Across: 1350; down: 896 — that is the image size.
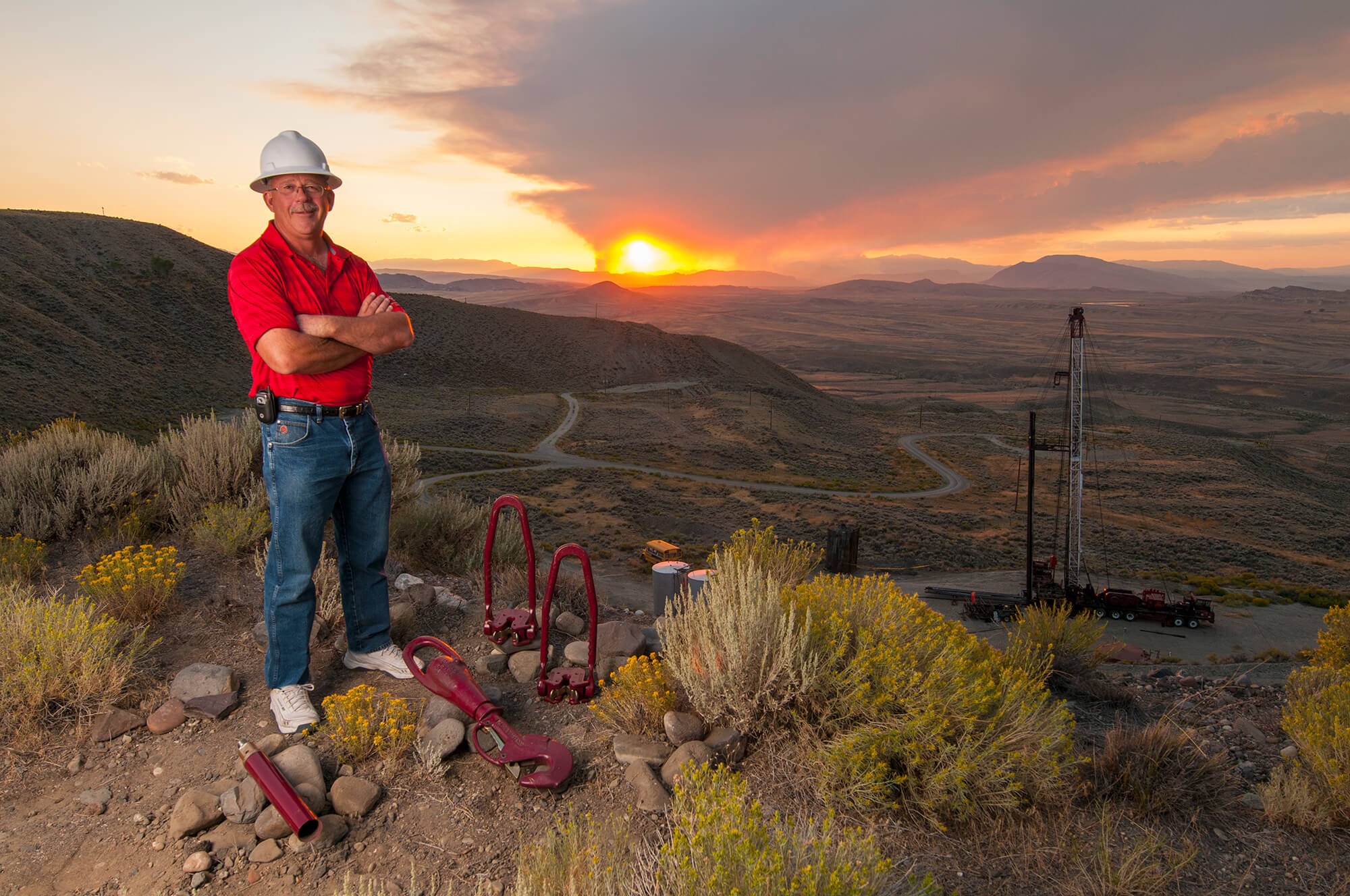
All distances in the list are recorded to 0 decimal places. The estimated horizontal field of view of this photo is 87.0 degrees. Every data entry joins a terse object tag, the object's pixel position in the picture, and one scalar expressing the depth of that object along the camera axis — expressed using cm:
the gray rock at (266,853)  267
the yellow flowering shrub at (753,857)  200
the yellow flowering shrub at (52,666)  336
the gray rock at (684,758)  312
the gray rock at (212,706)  352
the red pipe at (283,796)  269
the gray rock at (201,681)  362
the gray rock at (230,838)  273
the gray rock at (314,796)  288
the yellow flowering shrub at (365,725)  314
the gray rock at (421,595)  498
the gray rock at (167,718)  344
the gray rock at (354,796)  291
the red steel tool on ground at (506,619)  438
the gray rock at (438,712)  337
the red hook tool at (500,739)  306
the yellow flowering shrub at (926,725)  303
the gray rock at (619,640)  437
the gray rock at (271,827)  274
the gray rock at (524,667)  411
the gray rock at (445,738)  319
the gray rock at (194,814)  277
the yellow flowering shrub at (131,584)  425
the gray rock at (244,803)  282
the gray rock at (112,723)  338
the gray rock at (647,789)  300
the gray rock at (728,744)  330
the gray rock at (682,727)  335
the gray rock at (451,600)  509
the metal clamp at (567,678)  378
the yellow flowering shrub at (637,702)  348
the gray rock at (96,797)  299
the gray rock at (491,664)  416
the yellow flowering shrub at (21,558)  466
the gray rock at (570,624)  476
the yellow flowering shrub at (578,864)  210
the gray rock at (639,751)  321
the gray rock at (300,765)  297
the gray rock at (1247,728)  474
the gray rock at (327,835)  272
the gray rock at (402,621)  451
